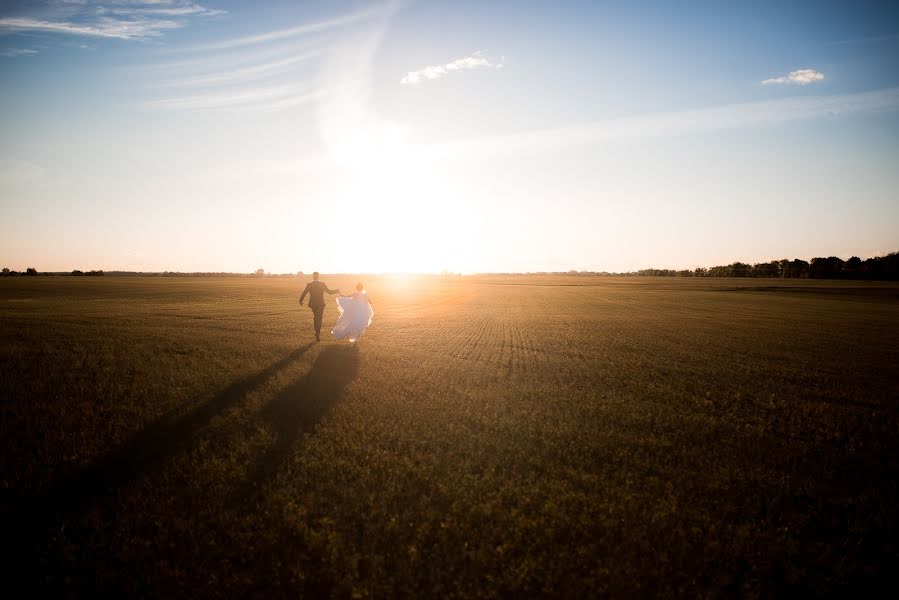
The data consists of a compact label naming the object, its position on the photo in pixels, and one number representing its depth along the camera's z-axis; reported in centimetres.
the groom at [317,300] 1936
